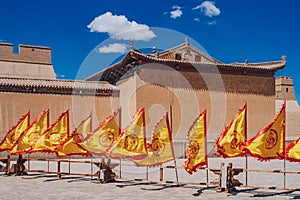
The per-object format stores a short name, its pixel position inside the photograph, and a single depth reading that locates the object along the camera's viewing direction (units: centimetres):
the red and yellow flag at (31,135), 1359
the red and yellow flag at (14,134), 1444
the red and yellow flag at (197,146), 1025
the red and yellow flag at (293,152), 910
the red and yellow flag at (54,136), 1323
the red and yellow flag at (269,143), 957
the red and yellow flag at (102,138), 1207
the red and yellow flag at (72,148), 1248
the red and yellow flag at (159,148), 1093
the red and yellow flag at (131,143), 1104
